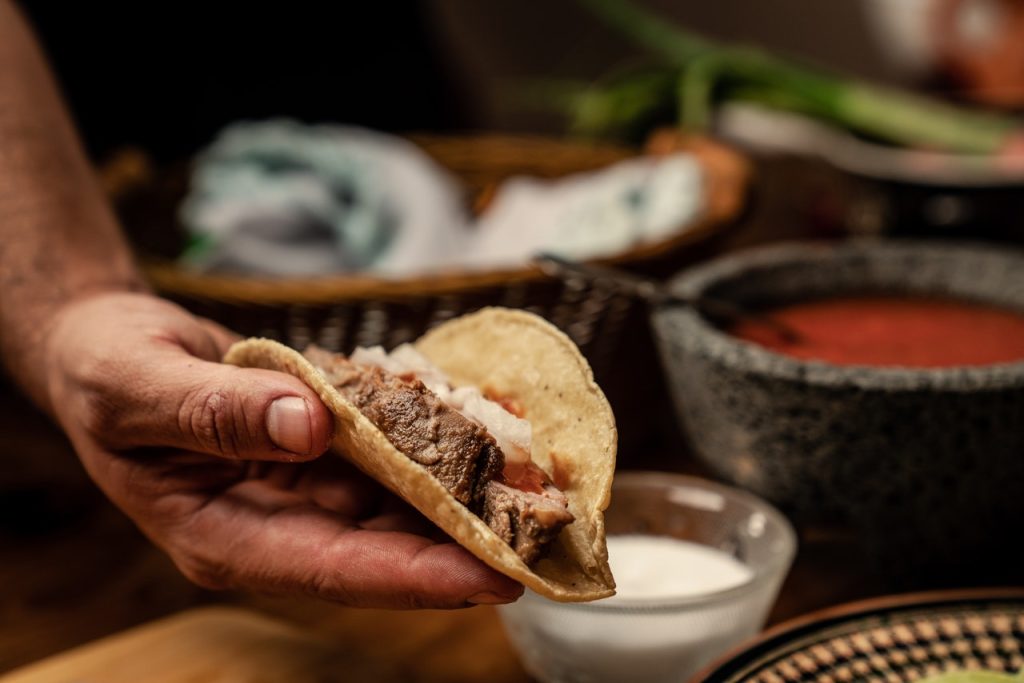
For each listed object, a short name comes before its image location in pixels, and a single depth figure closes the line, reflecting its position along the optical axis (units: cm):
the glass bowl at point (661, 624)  74
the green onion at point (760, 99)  121
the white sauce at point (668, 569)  77
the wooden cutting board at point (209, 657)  78
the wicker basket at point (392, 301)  86
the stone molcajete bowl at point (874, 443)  76
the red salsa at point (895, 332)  82
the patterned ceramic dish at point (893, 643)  72
